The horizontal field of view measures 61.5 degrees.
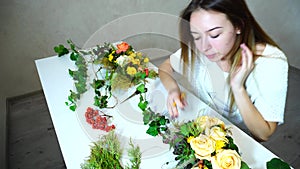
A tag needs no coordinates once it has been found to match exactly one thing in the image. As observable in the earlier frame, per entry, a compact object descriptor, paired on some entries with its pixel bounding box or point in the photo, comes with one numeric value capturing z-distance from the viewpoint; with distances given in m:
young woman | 0.86
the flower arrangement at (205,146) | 0.60
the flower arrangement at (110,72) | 1.04
